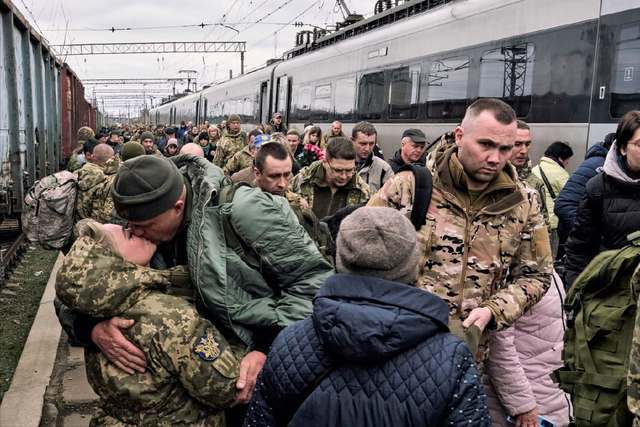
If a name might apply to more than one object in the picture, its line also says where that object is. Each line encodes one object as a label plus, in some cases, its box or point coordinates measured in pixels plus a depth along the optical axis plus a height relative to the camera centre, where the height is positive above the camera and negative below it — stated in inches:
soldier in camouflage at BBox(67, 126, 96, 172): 382.9 -27.6
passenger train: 264.1 +26.8
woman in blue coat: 68.1 -24.6
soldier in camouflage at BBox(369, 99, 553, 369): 106.3 -16.9
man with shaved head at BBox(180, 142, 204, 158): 232.8 -13.7
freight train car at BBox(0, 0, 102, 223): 311.3 -3.5
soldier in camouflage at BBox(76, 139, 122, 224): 213.0 -28.4
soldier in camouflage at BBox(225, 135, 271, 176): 302.0 -22.6
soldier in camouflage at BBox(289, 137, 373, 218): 196.9 -21.8
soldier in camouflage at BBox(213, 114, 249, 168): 406.6 -20.5
